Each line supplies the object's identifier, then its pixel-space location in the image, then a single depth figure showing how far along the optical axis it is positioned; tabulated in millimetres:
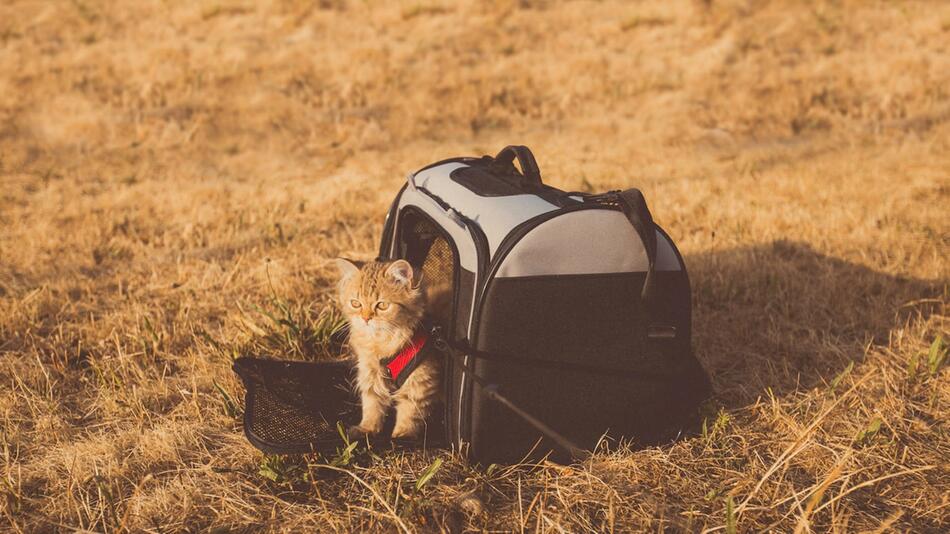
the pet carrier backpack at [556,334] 2213
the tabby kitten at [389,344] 2506
